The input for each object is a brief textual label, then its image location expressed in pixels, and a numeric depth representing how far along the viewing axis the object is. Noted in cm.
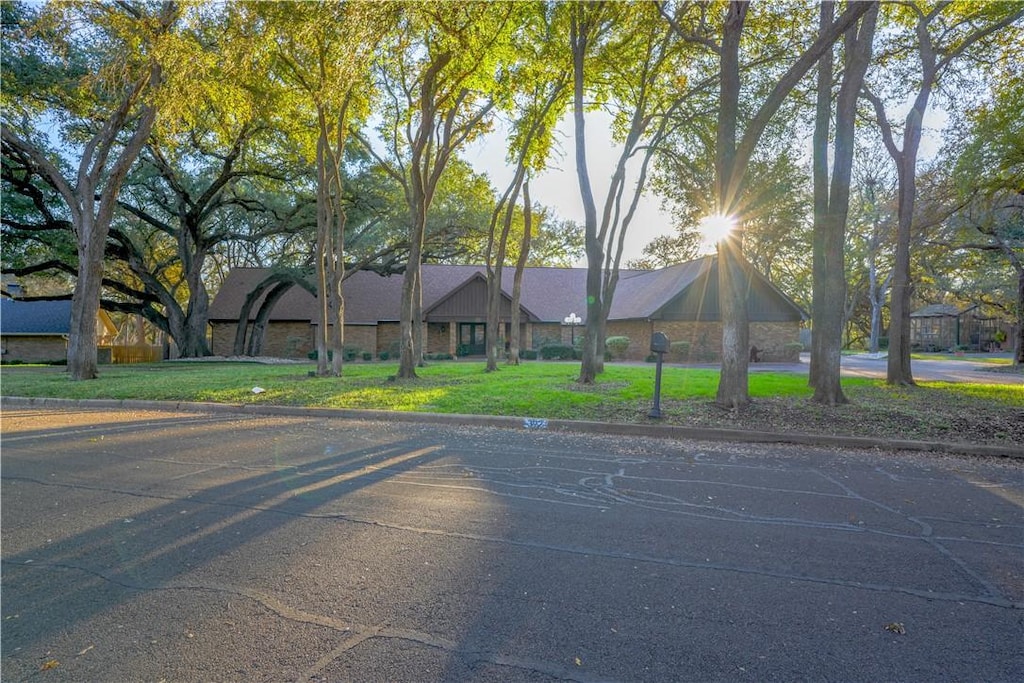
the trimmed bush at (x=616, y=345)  2864
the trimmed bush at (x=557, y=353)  2992
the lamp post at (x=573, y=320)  2936
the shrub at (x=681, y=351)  2731
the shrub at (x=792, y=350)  2871
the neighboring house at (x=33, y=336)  3638
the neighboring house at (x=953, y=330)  5456
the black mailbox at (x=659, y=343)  938
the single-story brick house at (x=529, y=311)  2814
